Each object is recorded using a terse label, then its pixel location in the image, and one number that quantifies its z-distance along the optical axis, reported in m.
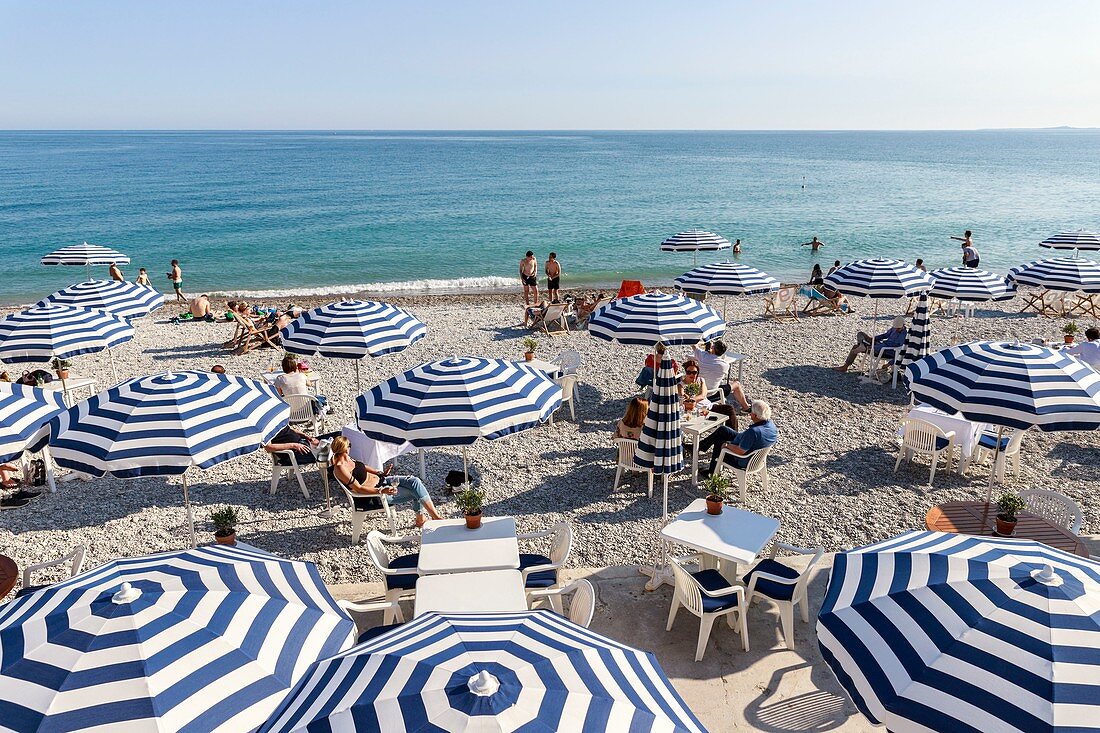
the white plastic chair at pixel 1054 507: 6.87
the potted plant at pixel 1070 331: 12.72
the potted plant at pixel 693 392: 10.25
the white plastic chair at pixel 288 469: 8.91
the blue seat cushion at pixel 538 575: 6.40
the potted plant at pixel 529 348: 12.06
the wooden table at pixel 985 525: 6.35
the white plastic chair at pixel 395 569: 6.34
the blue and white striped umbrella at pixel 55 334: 10.02
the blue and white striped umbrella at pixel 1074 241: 23.52
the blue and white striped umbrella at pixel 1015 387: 6.40
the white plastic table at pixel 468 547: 6.23
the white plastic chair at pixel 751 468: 8.62
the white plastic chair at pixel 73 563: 6.32
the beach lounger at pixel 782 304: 19.05
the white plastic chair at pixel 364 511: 7.85
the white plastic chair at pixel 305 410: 10.70
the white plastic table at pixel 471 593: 5.63
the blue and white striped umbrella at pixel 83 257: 20.30
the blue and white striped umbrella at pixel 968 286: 14.70
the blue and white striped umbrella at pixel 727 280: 13.17
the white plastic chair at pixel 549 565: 6.35
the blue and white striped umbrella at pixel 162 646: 3.29
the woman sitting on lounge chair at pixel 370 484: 7.93
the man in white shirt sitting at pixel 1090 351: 11.68
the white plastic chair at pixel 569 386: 11.45
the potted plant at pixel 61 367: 11.25
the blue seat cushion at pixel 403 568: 6.36
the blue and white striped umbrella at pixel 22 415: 6.80
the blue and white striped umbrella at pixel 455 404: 7.04
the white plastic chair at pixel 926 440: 9.00
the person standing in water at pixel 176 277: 22.20
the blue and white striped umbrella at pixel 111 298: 13.10
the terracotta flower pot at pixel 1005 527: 5.88
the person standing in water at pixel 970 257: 21.52
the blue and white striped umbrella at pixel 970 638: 3.21
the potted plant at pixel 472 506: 6.73
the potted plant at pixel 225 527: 6.36
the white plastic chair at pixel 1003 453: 9.18
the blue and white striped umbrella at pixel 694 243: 21.12
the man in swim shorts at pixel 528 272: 19.95
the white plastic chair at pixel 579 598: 5.50
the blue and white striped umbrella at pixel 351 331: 9.90
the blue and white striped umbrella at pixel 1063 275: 15.77
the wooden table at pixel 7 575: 6.17
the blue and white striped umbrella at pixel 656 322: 10.25
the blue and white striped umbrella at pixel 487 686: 2.88
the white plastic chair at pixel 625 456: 9.02
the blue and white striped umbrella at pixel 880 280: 13.84
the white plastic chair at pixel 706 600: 5.84
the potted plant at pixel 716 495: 6.85
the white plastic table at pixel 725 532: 6.34
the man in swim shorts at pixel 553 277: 20.03
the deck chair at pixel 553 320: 17.28
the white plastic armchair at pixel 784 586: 6.02
